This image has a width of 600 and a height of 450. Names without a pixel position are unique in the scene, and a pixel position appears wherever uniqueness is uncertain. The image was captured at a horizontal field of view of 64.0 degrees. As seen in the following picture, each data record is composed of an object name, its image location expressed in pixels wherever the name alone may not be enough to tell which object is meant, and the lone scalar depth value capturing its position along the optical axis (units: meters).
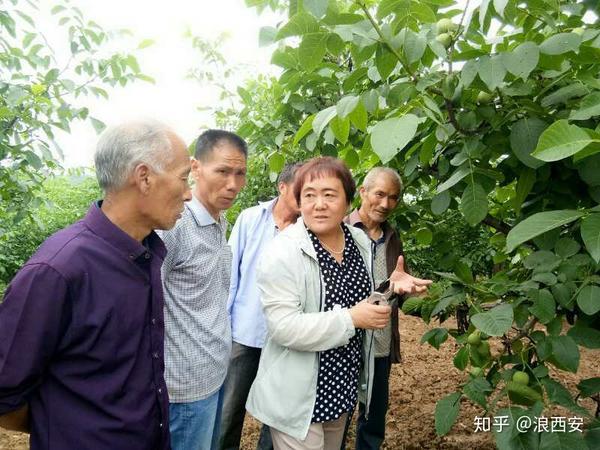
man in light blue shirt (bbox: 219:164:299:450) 2.66
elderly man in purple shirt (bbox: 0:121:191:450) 1.09
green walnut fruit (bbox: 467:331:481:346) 1.61
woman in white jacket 1.65
